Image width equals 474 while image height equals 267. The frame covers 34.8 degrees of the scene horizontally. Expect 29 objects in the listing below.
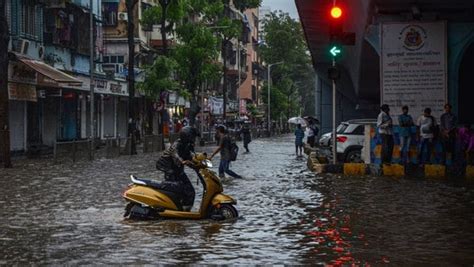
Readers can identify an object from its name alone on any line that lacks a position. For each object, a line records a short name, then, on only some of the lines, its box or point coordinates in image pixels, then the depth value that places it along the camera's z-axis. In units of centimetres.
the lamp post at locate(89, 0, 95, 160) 3591
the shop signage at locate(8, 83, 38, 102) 3228
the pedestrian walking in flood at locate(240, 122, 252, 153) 4081
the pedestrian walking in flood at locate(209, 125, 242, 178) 2070
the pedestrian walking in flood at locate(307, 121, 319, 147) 4028
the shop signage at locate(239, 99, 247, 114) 9696
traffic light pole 2333
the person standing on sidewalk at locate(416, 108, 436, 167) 2112
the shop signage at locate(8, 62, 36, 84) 3215
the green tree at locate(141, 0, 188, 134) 4216
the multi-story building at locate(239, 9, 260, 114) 10588
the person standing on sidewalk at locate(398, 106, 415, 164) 2166
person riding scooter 1220
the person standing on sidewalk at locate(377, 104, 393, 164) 2136
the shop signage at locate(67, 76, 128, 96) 4212
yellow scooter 1208
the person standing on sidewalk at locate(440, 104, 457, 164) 2115
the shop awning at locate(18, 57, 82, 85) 3228
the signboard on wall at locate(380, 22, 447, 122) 2245
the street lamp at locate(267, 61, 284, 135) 9242
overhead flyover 2180
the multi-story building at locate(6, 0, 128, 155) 3350
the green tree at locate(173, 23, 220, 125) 4831
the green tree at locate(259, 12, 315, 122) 9200
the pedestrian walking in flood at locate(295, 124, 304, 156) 3744
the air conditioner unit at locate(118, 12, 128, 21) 5181
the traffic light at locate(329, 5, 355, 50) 1967
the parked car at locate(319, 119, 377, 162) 2659
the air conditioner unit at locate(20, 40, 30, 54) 3388
